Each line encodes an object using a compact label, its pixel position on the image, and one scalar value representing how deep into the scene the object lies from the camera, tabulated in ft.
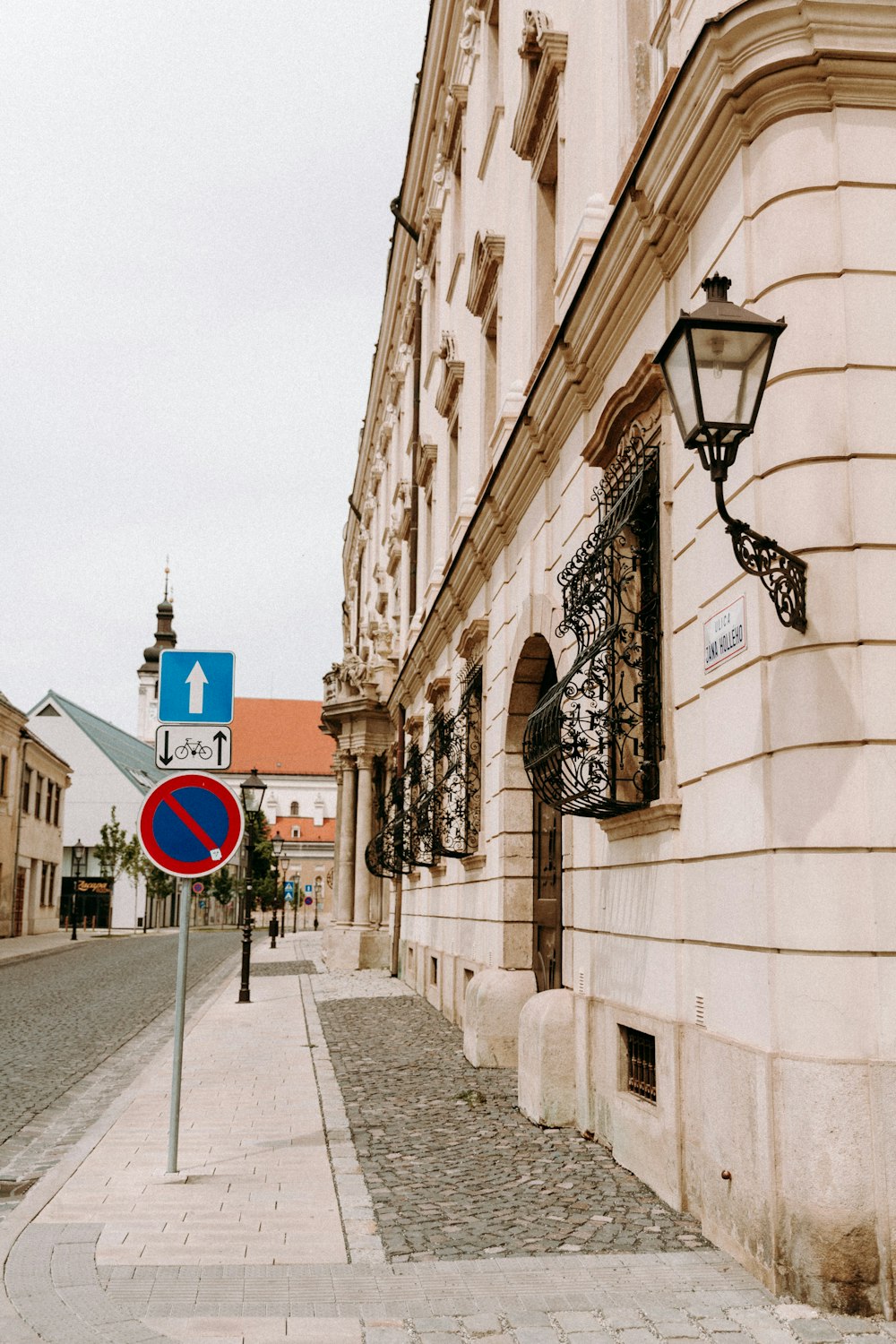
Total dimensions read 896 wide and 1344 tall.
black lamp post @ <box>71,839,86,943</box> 153.82
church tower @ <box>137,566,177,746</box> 332.19
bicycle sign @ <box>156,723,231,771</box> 25.86
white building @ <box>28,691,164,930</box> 223.71
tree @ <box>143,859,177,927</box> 207.41
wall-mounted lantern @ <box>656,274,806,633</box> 17.17
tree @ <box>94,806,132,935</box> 207.72
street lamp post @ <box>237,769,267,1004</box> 62.69
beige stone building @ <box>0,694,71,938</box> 152.15
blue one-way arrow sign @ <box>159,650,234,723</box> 25.94
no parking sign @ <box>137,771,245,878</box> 24.61
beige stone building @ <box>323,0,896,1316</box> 17.31
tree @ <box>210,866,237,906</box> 250.57
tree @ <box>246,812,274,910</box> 258.98
